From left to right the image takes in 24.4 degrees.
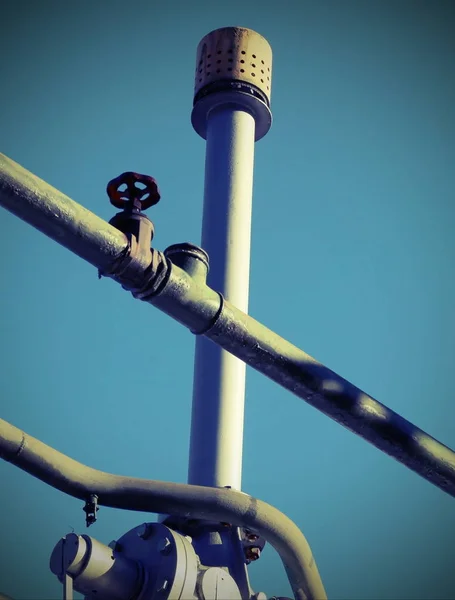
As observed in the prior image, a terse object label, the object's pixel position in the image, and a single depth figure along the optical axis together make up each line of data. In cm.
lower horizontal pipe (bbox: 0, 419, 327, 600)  688
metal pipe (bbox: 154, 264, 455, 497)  651
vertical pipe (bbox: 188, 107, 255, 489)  917
